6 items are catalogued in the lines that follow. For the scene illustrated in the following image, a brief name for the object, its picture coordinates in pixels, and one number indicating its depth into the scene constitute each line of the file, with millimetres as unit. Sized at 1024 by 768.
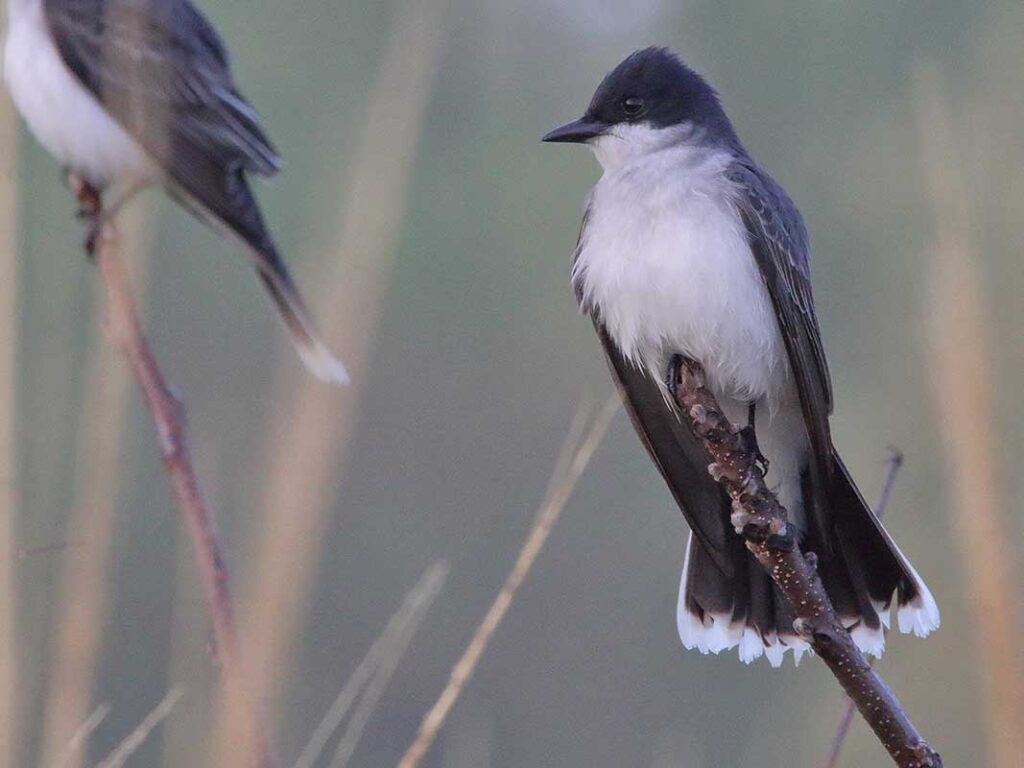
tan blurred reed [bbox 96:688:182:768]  4090
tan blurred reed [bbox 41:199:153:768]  4051
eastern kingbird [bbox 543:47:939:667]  6715
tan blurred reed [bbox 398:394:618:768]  4121
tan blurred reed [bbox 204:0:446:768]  3693
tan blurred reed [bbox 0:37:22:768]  4184
